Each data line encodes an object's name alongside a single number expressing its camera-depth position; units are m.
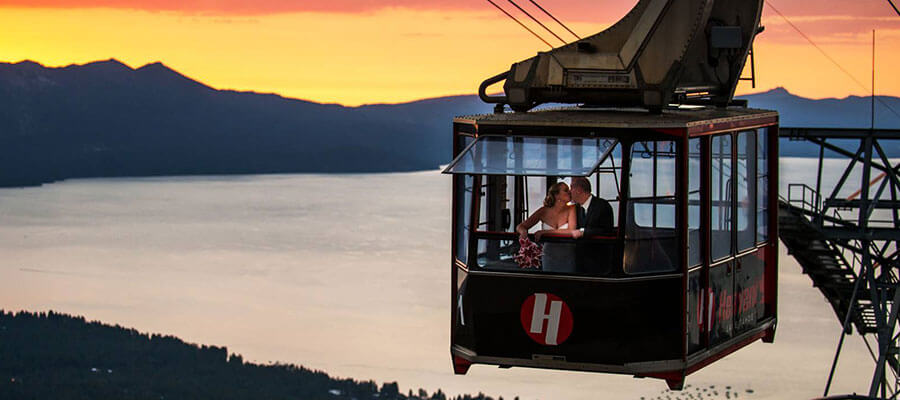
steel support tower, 41.84
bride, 16.48
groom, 16.44
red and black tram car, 16.42
